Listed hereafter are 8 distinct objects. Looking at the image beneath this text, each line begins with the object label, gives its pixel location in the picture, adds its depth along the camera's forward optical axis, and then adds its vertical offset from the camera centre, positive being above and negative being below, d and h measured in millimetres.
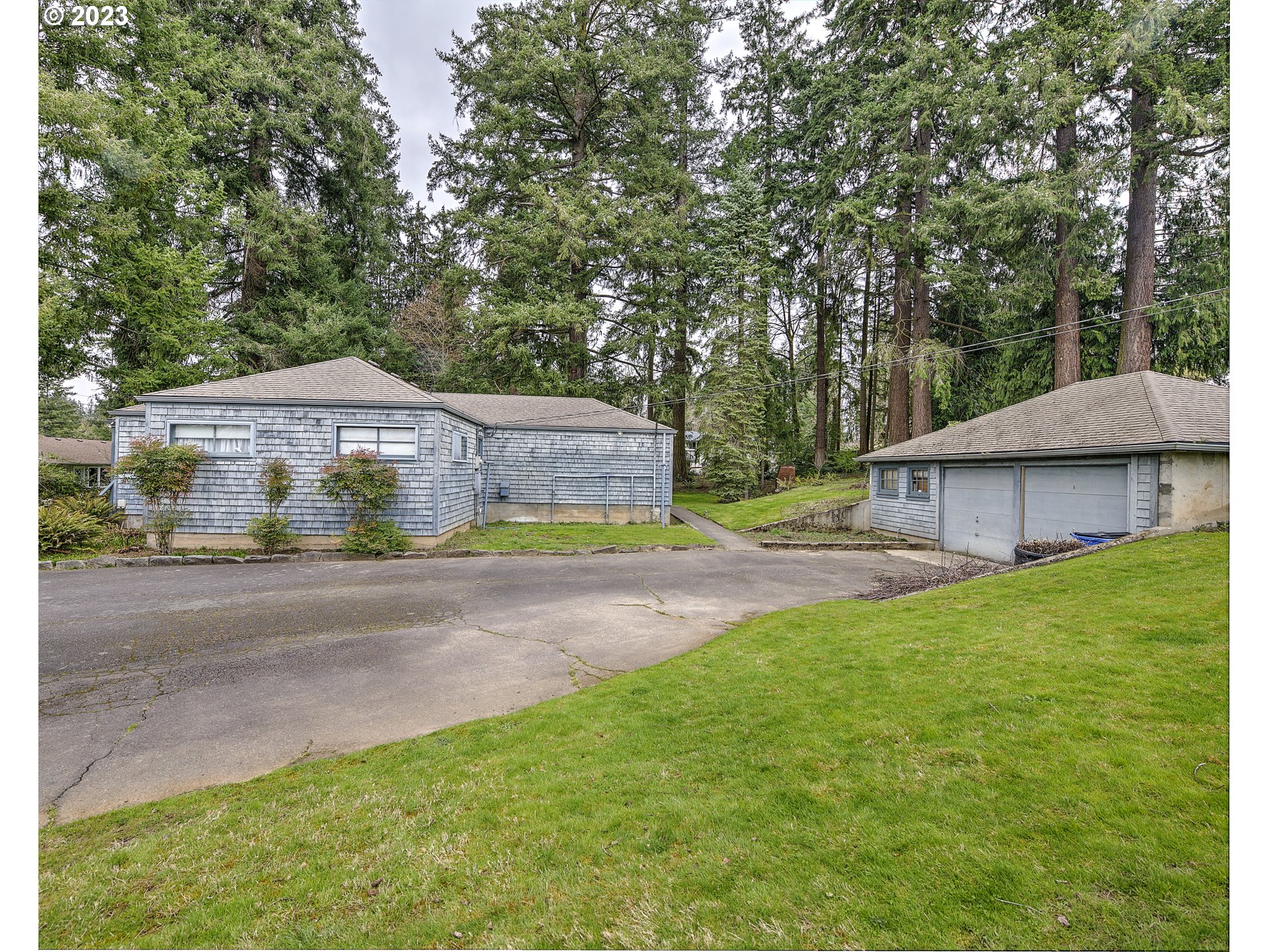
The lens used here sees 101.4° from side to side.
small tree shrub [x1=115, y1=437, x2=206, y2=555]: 11836 -36
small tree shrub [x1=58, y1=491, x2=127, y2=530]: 12648 -825
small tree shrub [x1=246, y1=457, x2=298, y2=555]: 11969 -880
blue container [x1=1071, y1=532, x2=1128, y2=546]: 9797 -1203
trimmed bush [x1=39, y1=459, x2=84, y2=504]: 14688 -214
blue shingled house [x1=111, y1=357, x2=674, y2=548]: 12750 +949
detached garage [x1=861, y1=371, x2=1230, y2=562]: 9367 +160
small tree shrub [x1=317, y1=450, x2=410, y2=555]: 12148 -421
